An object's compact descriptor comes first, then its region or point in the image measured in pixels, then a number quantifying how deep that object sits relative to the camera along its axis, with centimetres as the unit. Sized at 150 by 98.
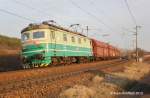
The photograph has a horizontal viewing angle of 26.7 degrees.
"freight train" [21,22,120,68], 2402
